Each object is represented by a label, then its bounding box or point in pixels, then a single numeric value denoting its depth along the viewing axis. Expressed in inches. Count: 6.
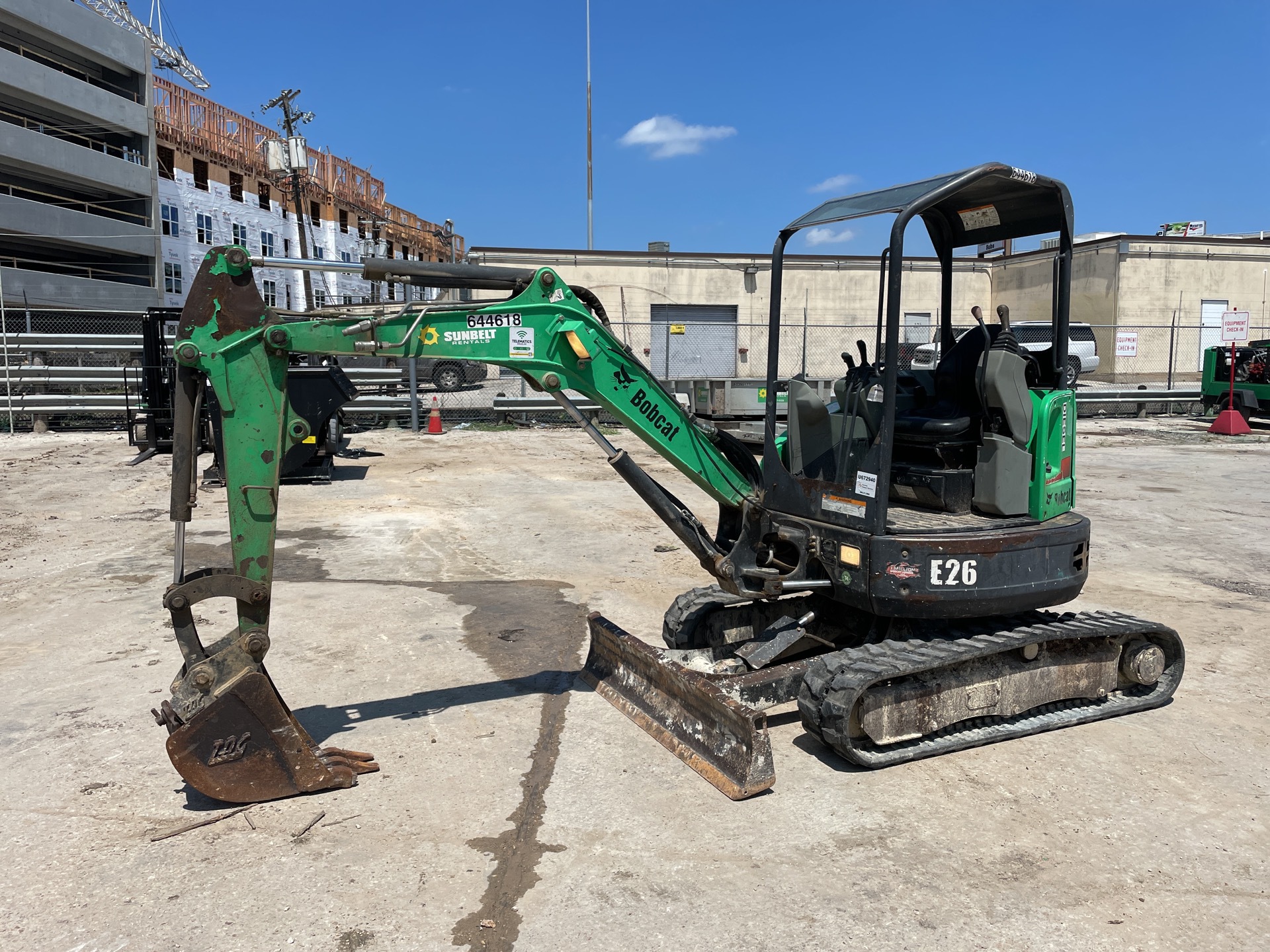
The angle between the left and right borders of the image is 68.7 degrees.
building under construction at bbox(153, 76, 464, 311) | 1503.4
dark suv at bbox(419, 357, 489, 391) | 965.2
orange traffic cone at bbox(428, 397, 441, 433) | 753.6
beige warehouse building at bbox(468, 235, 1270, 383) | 1099.9
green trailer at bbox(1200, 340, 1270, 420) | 834.5
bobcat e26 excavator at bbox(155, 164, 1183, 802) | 156.4
